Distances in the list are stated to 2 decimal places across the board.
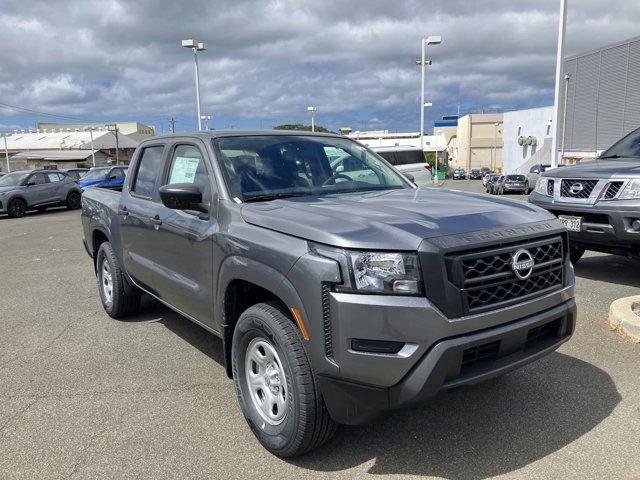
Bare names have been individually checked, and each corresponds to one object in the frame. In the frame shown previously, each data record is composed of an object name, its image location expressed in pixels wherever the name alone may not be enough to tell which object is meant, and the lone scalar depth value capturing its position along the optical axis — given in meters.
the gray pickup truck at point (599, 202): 5.91
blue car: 23.71
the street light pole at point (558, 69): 15.50
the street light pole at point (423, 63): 25.50
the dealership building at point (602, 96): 32.47
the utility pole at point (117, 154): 68.61
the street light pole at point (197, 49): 23.23
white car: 16.98
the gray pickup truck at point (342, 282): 2.61
